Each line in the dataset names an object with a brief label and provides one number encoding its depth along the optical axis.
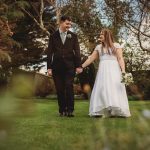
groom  12.05
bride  12.17
